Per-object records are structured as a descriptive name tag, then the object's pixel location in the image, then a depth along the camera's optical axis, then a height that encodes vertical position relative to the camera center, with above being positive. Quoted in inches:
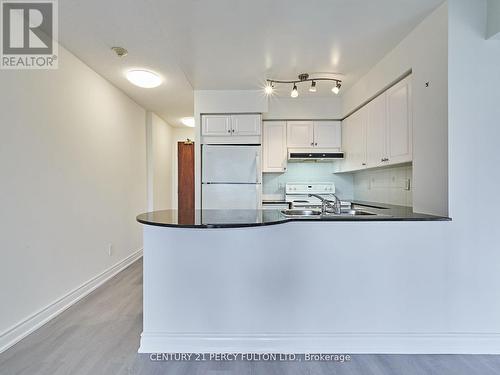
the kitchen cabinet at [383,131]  90.1 +22.6
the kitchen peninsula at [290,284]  70.8 -26.3
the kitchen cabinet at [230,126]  139.1 +30.9
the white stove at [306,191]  156.7 -3.3
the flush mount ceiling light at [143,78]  111.6 +45.9
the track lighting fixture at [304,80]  113.0 +48.0
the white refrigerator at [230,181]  137.6 +2.2
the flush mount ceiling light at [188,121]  190.4 +47.2
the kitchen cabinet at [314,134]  152.6 +29.4
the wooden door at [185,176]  221.6 +7.4
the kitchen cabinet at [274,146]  152.7 +22.5
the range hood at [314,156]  142.7 +16.1
